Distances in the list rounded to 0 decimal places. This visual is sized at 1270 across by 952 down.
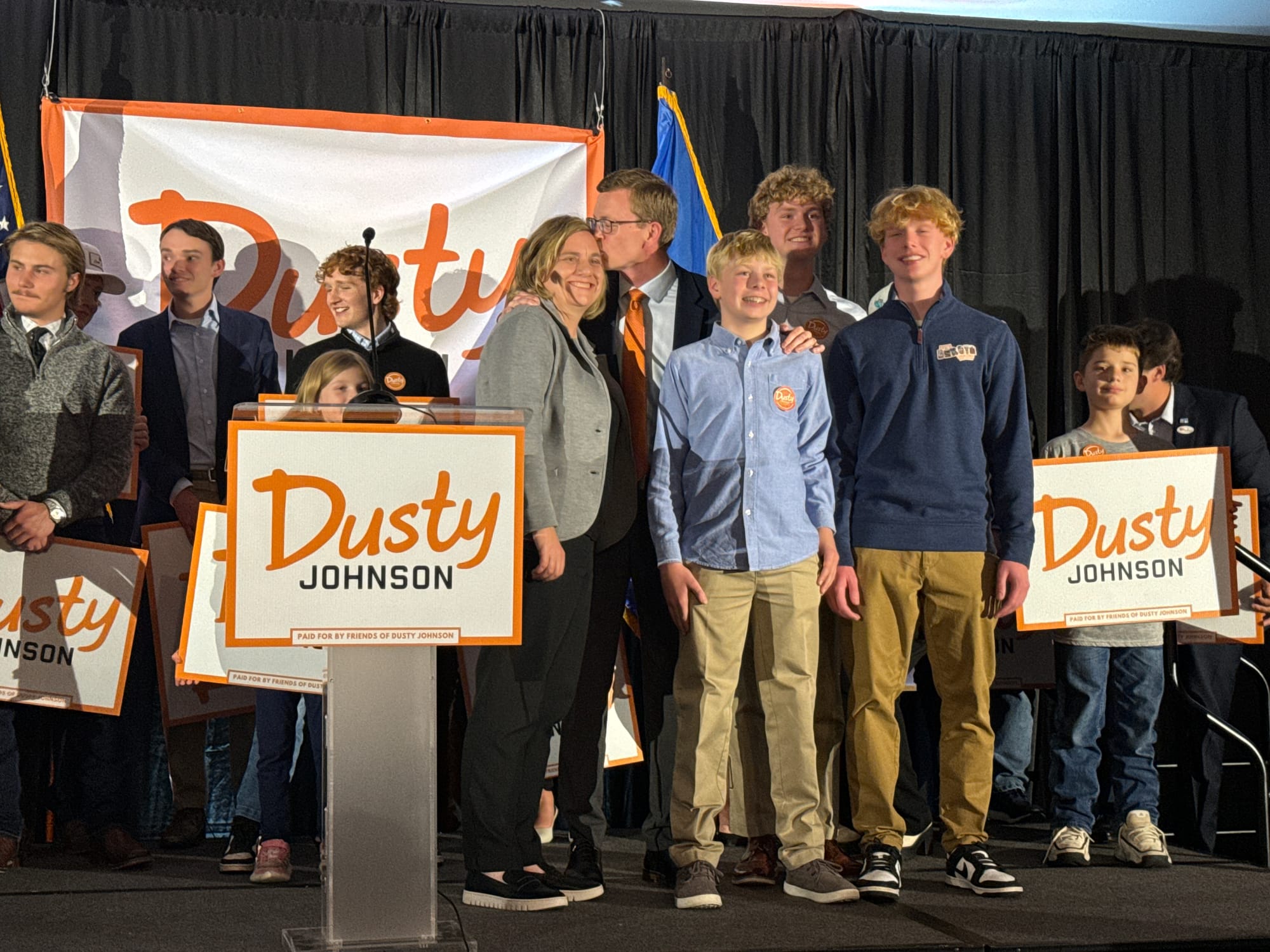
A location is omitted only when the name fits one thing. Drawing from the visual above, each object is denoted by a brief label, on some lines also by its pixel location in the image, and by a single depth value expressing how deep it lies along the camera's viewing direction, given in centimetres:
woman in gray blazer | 303
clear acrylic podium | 259
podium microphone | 268
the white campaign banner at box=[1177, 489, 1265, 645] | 406
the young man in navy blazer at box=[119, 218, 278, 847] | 394
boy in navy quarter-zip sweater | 332
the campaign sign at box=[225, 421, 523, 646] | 253
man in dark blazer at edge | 411
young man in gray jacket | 358
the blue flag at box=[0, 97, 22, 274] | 414
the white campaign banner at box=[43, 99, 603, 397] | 419
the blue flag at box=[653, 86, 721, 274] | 461
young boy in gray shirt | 365
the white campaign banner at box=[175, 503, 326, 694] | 338
